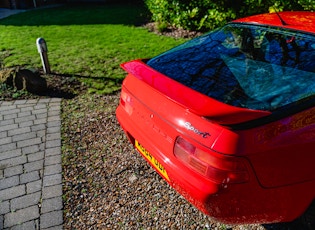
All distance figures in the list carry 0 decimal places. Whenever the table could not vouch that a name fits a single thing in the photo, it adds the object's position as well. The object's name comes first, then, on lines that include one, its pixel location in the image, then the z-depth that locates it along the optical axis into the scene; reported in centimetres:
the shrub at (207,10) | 679
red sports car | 192
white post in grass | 572
